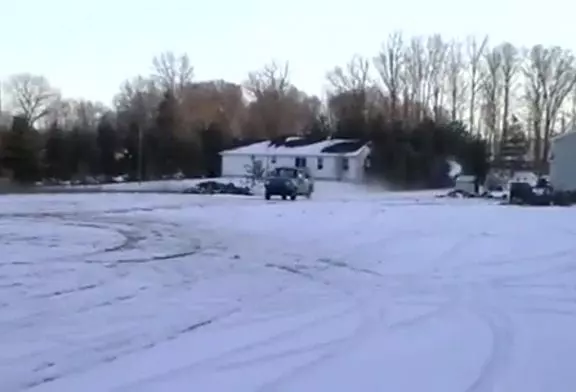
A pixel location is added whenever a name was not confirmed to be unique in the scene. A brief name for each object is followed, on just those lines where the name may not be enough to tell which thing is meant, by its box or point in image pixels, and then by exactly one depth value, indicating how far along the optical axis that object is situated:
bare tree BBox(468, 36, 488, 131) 87.08
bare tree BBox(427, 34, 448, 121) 86.81
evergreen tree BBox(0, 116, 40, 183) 53.12
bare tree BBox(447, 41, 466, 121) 86.81
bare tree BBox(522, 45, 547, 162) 86.62
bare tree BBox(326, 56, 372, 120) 75.12
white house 65.12
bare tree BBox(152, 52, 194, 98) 95.19
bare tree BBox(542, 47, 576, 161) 85.94
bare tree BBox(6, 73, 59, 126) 89.69
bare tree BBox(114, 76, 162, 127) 71.19
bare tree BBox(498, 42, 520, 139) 87.75
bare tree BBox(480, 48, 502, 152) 86.94
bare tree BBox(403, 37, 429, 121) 85.50
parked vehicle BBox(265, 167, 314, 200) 42.25
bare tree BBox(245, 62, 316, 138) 83.56
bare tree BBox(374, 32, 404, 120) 85.57
